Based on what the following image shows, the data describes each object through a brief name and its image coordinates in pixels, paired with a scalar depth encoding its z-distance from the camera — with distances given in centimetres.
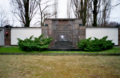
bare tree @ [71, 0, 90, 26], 1534
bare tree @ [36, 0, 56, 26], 1552
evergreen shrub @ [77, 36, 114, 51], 800
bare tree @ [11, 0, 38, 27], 1270
